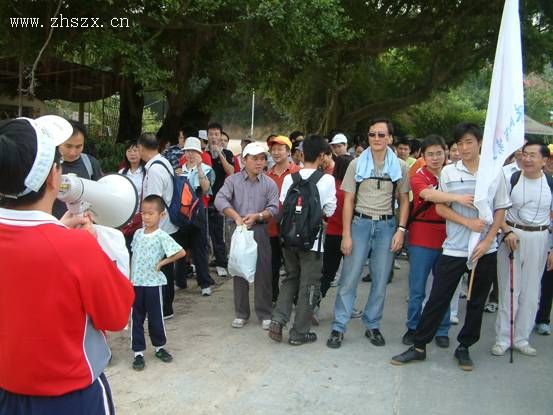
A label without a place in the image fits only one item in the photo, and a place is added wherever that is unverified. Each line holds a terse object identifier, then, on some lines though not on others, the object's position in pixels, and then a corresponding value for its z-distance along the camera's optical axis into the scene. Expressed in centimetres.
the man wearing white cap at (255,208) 493
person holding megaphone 164
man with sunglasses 443
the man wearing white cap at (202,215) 589
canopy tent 2048
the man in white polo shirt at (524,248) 437
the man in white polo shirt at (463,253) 402
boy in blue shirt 410
